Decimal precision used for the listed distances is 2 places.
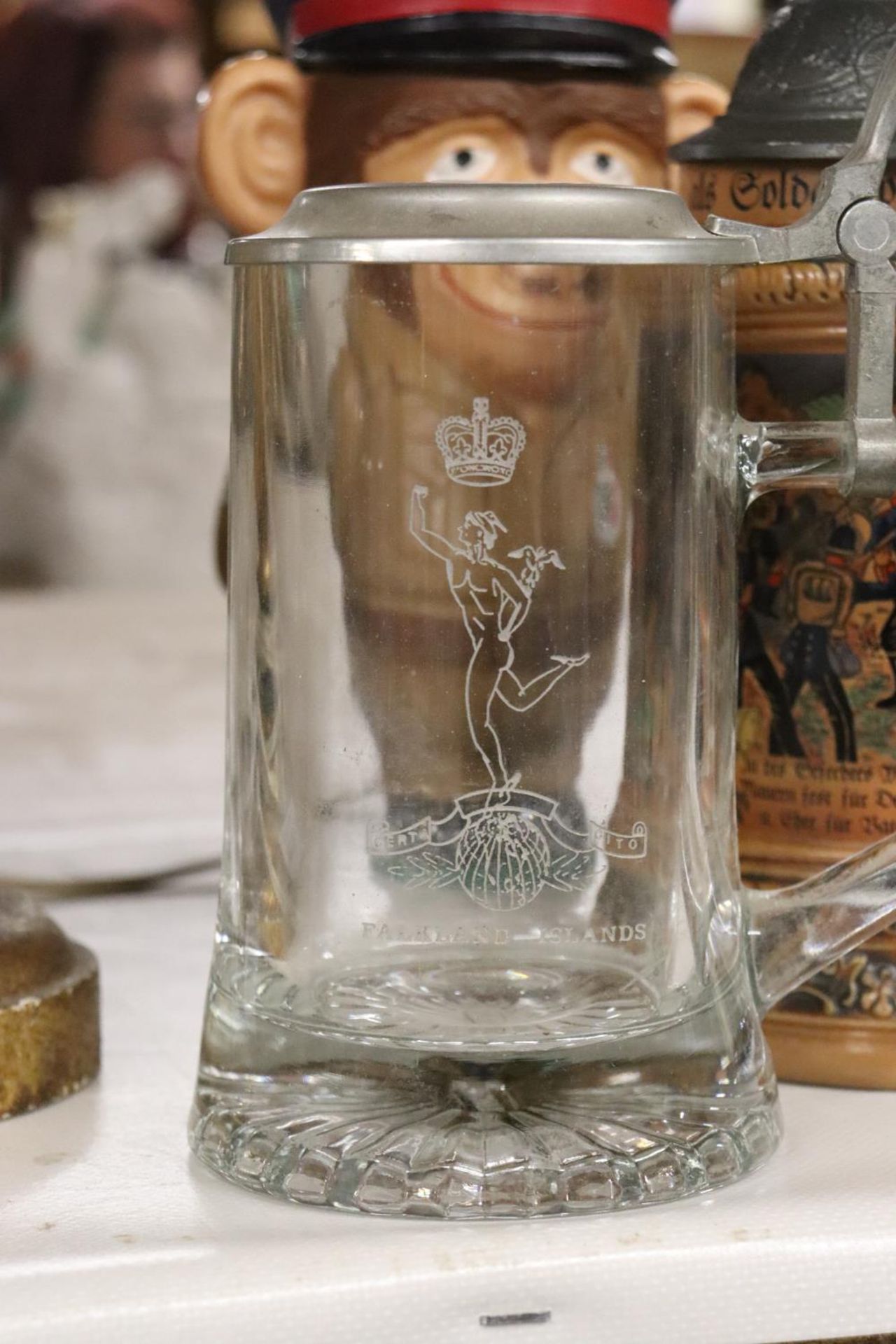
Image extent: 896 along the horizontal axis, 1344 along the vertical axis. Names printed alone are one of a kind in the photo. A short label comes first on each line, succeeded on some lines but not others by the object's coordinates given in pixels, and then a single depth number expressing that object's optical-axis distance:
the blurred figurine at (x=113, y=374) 2.28
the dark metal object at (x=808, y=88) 0.90
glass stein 0.85
